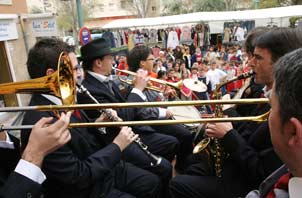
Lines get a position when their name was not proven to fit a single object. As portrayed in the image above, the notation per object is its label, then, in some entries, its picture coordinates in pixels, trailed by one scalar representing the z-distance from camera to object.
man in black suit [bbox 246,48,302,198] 0.93
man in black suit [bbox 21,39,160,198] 1.74
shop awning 13.57
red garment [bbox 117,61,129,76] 8.51
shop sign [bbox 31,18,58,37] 8.53
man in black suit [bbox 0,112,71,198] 1.41
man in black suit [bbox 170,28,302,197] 1.88
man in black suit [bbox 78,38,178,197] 2.75
